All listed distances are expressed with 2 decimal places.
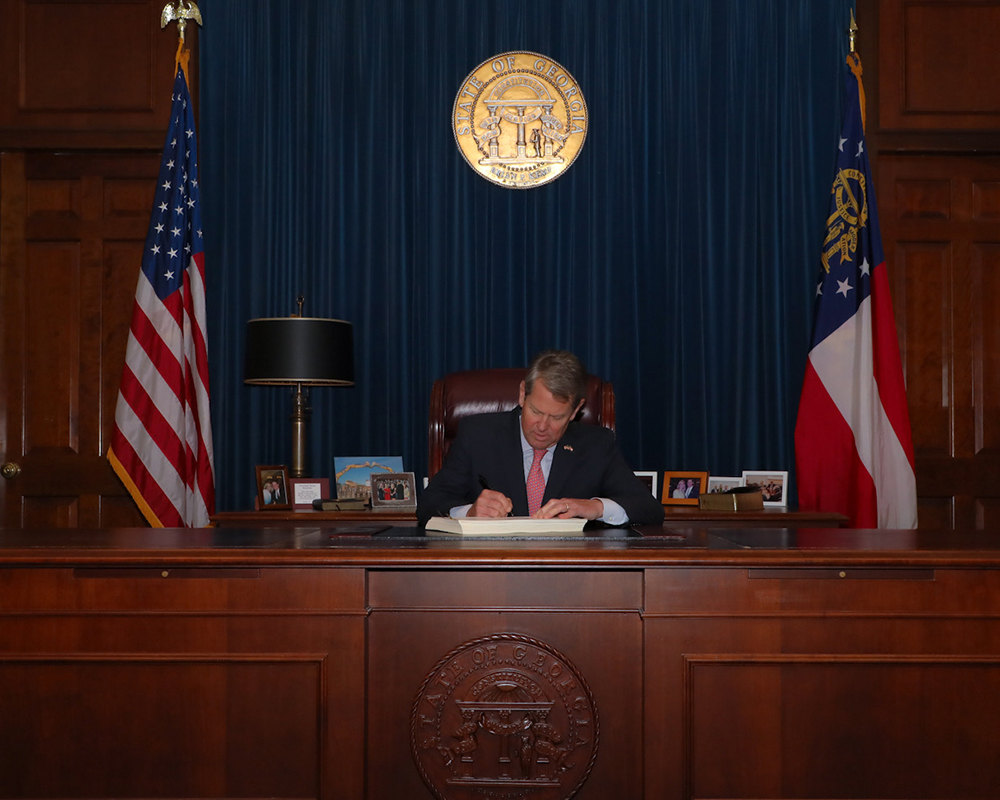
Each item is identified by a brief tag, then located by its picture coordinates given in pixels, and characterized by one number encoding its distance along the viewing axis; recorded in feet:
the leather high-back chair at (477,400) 10.45
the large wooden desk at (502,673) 5.96
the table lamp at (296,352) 11.37
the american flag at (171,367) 11.89
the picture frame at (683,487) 11.71
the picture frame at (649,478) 12.08
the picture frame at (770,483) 11.98
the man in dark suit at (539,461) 8.36
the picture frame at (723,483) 11.99
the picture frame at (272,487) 11.56
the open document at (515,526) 7.00
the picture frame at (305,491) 11.69
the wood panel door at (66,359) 12.78
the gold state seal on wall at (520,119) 12.91
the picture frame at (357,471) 11.96
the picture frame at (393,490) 11.73
